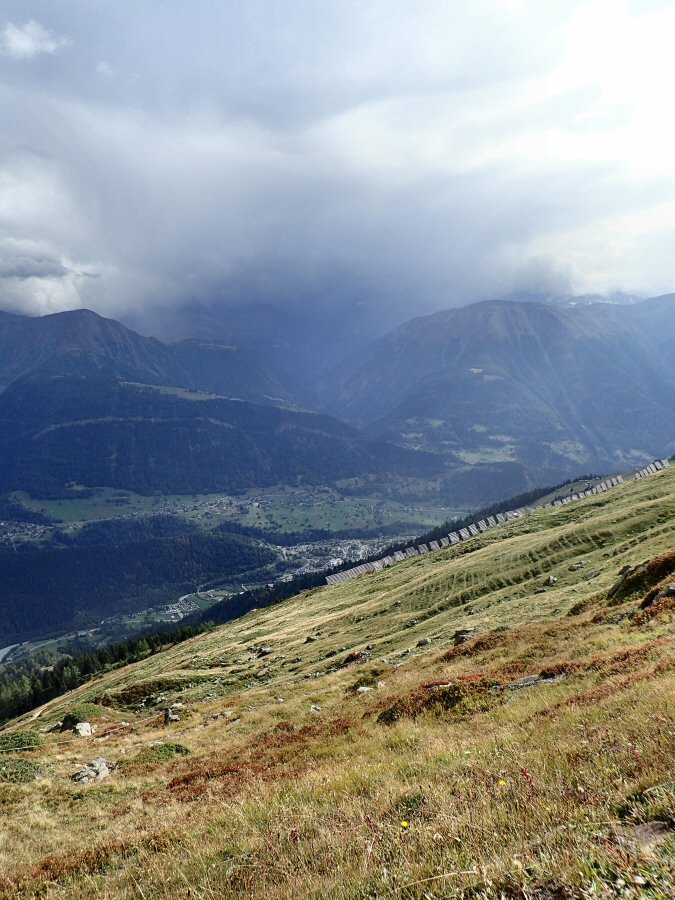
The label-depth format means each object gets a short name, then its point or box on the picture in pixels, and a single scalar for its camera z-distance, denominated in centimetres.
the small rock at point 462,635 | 3656
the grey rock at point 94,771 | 2305
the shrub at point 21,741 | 3011
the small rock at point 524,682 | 2033
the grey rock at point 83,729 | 3788
